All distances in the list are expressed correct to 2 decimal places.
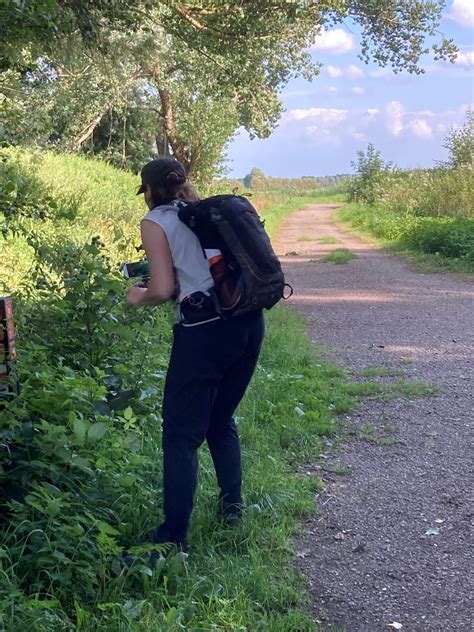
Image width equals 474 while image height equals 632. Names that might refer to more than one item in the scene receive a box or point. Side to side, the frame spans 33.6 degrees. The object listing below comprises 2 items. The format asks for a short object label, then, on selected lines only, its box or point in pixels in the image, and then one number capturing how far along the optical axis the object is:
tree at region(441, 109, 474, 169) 28.37
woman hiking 3.57
